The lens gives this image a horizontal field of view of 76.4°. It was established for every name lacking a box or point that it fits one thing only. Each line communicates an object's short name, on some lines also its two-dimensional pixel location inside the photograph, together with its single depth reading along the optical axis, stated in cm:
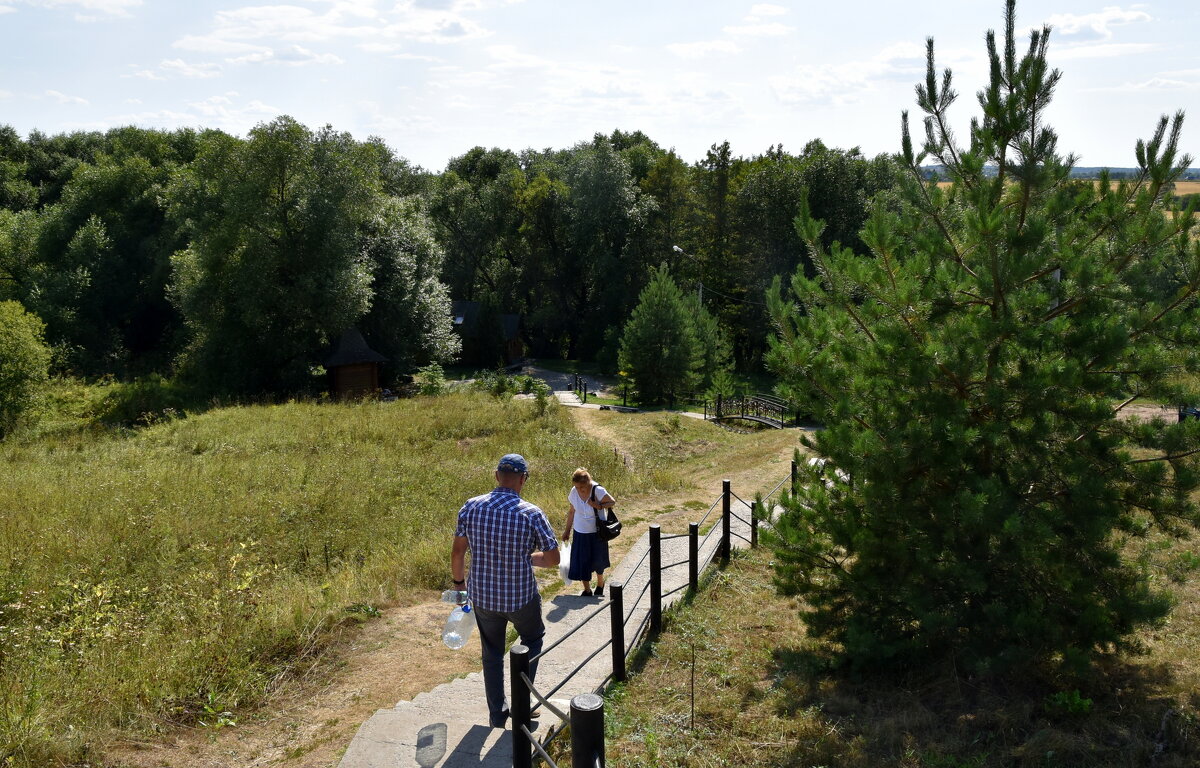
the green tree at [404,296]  3225
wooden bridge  2716
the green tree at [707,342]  3341
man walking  481
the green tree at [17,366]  2208
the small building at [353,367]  2936
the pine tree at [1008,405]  553
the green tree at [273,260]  2817
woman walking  759
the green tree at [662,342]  3056
